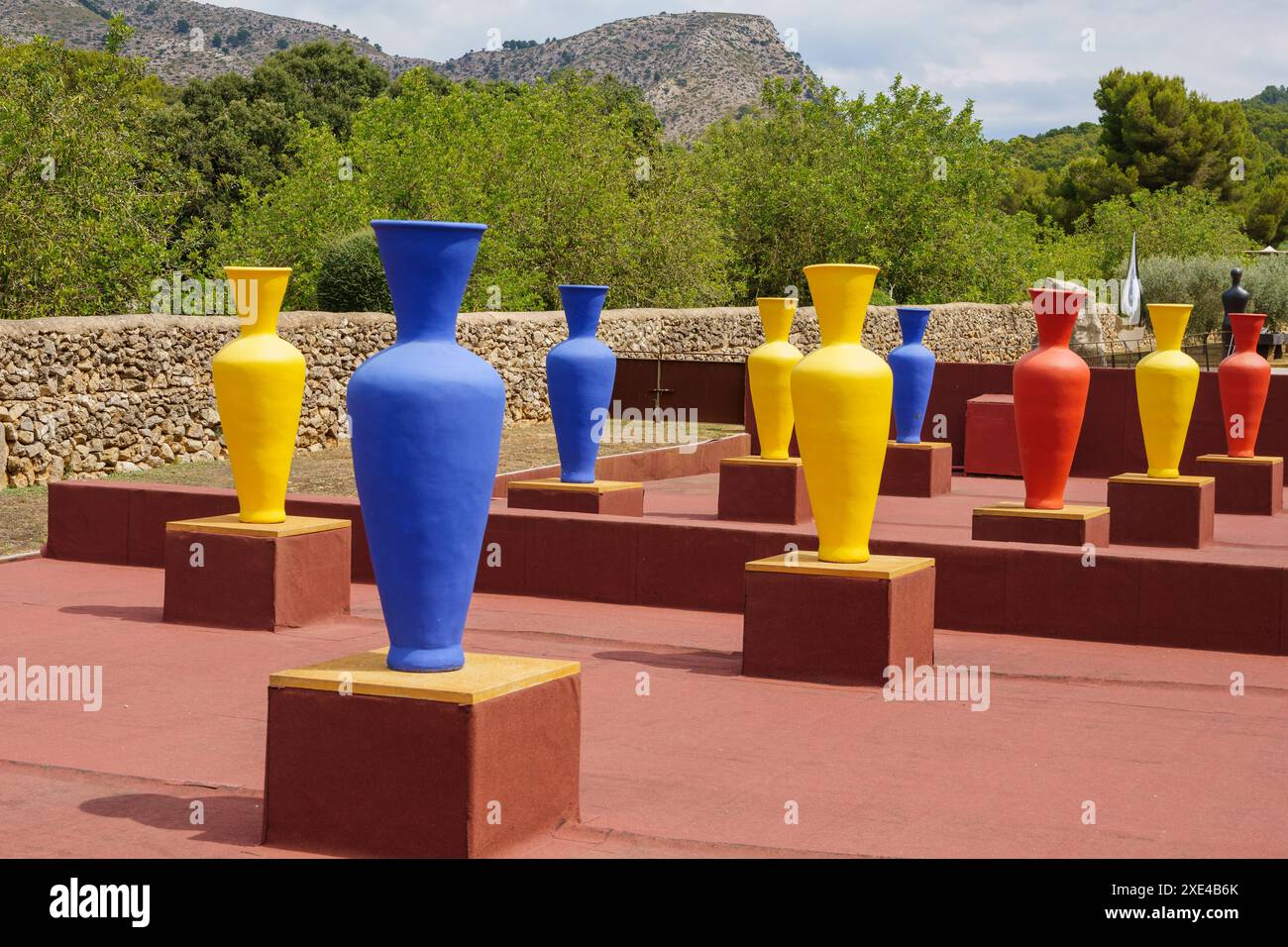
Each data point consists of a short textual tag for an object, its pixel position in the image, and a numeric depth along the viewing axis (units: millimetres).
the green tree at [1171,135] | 53438
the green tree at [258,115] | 37781
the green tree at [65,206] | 15906
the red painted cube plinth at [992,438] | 18219
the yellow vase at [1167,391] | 11984
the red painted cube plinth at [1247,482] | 14047
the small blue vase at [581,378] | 10844
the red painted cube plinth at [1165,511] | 11797
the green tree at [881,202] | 33031
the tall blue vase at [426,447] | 4277
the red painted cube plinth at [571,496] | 10820
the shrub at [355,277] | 19797
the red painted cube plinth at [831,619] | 6883
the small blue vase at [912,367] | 15008
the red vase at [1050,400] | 9359
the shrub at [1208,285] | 39438
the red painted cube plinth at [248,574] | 7902
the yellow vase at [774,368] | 12633
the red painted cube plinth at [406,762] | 4109
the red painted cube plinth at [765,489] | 12867
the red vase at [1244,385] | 14016
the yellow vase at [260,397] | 8031
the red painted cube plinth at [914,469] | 15484
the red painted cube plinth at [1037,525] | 9562
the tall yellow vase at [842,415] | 6906
